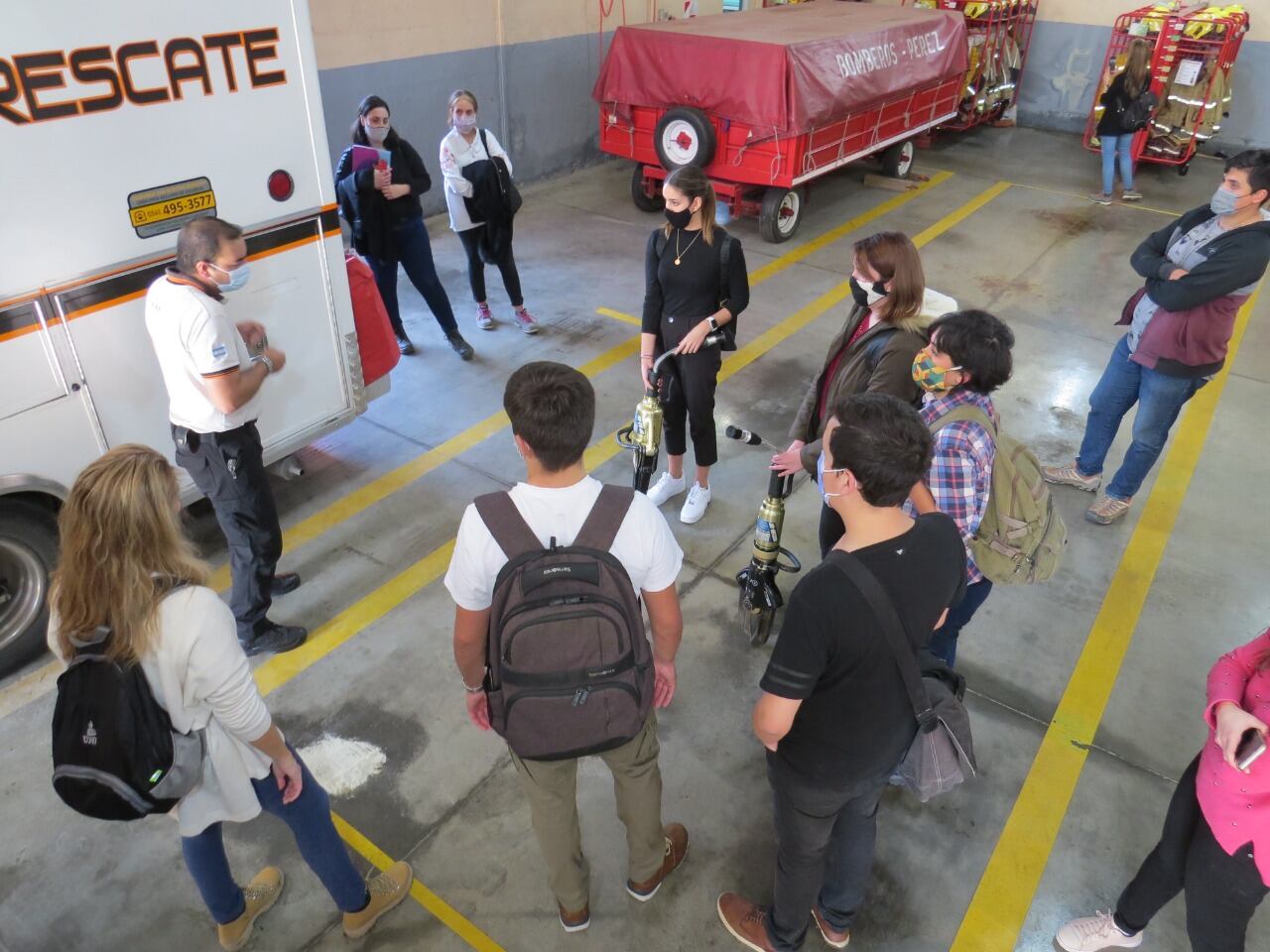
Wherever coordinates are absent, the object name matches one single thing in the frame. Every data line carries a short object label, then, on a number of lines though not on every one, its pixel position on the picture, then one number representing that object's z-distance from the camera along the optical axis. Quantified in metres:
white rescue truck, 3.02
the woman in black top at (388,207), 5.53
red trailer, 7.70
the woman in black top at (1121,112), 9.33
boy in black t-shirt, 1.87
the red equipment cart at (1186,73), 10.73
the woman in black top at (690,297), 3.89
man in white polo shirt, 3.00
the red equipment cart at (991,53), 12.16
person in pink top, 1.93
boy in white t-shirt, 1.98
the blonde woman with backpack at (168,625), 1.82
